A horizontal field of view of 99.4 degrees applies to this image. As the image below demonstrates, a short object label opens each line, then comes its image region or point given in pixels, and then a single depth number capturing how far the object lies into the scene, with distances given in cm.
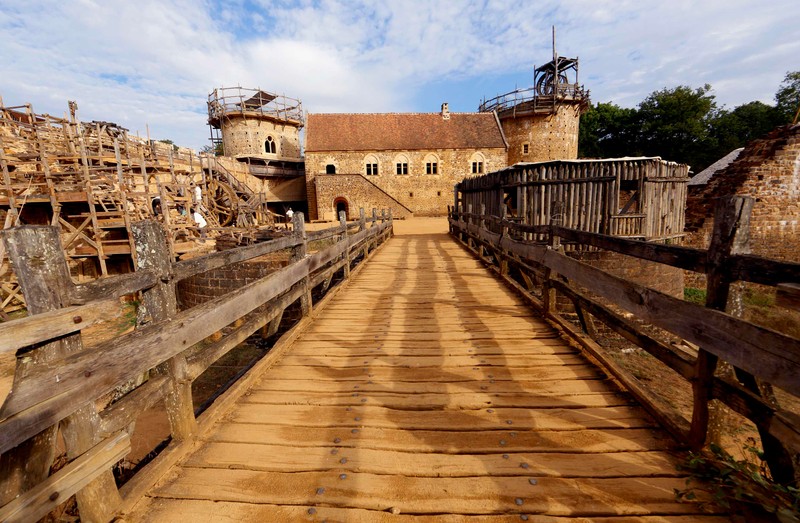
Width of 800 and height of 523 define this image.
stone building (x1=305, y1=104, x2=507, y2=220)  2958
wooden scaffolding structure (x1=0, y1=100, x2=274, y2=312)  1251
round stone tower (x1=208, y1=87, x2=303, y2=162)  3256
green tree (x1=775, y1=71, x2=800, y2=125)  3241
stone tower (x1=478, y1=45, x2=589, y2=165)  3022
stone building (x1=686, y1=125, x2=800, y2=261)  1343
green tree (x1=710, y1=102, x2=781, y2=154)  3478
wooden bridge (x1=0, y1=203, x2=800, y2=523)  143
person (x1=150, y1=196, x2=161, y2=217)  1664
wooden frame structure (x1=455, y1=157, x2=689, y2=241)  1022
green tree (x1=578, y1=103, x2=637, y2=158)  4100
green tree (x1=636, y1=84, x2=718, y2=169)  3606
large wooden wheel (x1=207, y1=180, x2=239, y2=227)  2232
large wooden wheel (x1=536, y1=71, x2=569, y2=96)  3178
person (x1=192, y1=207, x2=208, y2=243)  1568
